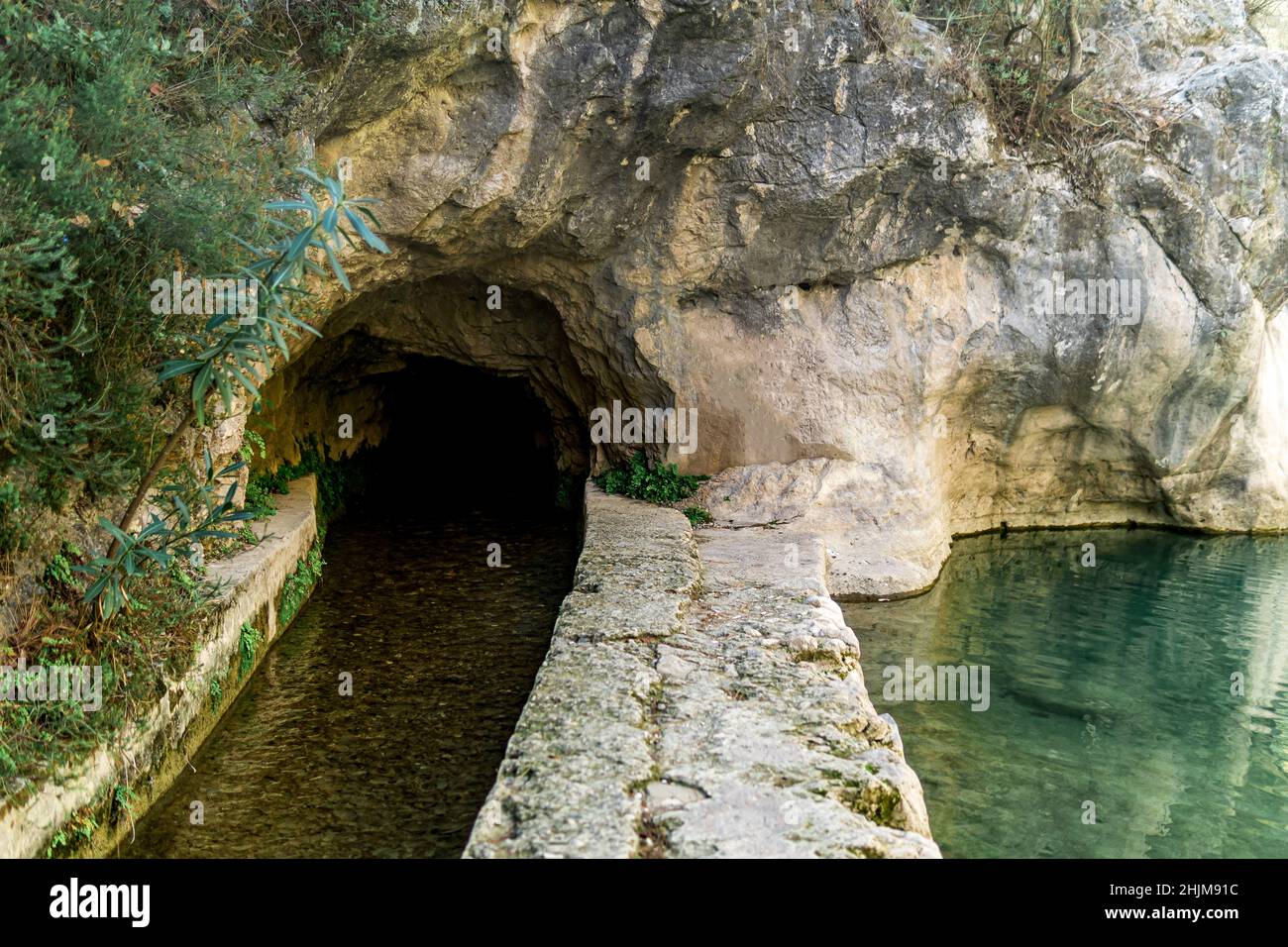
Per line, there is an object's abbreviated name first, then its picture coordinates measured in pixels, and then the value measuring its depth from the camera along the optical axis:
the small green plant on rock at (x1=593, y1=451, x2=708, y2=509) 11.99
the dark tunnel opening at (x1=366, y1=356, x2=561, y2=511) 17.16
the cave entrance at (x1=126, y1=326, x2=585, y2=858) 6.20
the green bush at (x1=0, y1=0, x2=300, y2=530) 5.42
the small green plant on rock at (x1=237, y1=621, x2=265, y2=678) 8.00
